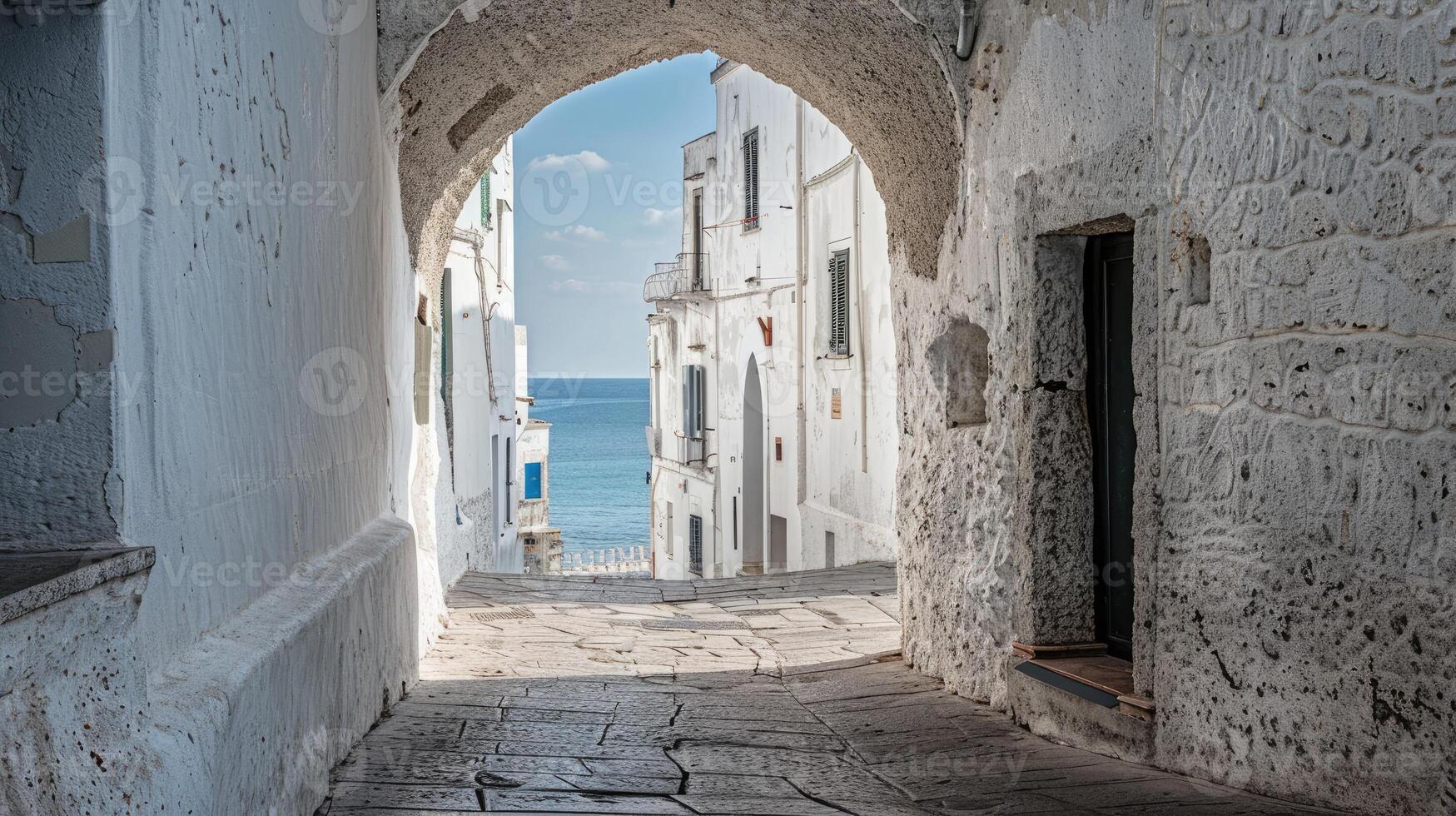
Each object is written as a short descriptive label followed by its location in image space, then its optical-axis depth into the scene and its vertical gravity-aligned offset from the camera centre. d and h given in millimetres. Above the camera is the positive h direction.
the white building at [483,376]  12141 +203
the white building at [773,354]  13805 +501
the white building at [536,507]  28234 -2657
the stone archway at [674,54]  5973 +1663
